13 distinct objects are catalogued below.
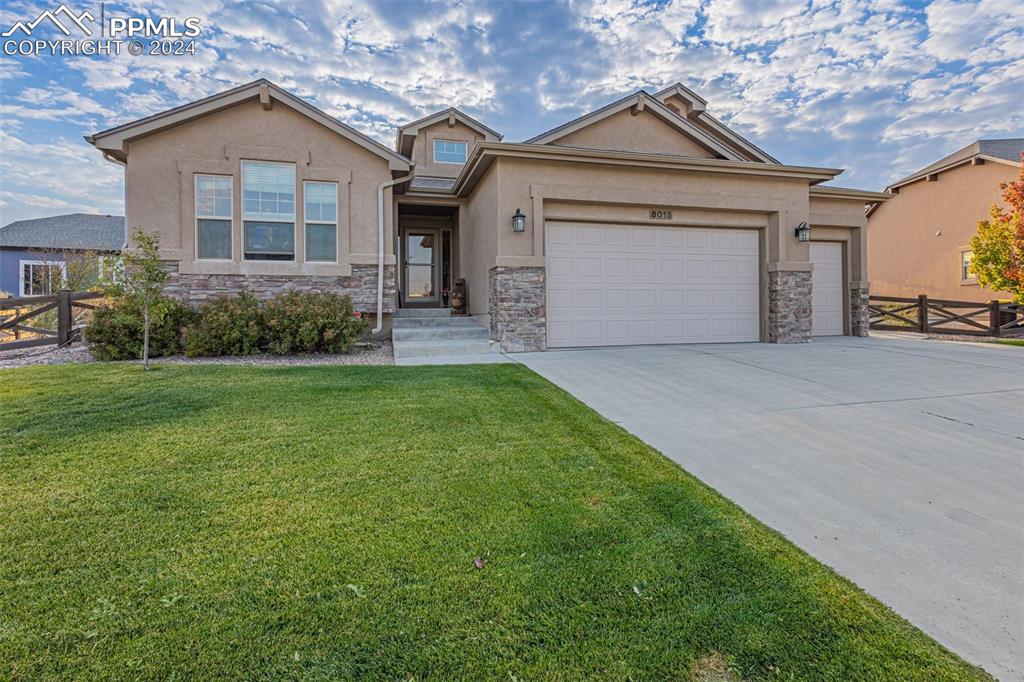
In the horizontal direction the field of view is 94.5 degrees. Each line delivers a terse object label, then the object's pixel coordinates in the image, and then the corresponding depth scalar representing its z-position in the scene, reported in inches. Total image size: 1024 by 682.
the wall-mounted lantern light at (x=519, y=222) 358.9
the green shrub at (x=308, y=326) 347.9
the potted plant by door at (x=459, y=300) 517.3
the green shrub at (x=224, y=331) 334.0
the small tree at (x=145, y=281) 289.4
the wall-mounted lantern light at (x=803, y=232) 421.1
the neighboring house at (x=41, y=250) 828.0
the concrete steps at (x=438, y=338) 351.6
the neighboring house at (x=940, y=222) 638.5
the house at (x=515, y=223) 370.3
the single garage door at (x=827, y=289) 508.4
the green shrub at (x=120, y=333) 322.3
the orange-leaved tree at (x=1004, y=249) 476.1
